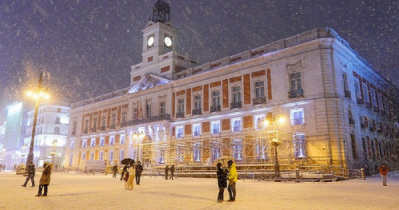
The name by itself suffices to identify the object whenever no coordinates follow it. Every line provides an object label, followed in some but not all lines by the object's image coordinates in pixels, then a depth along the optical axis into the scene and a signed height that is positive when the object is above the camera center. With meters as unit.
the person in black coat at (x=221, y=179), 9.55 -0.58
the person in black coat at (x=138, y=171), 17.23 -0.58
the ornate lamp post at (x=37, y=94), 19.14 +4.92
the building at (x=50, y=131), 63.09 +6.65
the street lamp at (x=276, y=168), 19.55 -0.44
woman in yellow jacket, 9.62 -0.64
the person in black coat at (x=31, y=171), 14.48 -0.49
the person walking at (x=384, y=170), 15.82 -0.45
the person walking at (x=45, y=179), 10.73 -0.65
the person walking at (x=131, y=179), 13.84 -0.83
